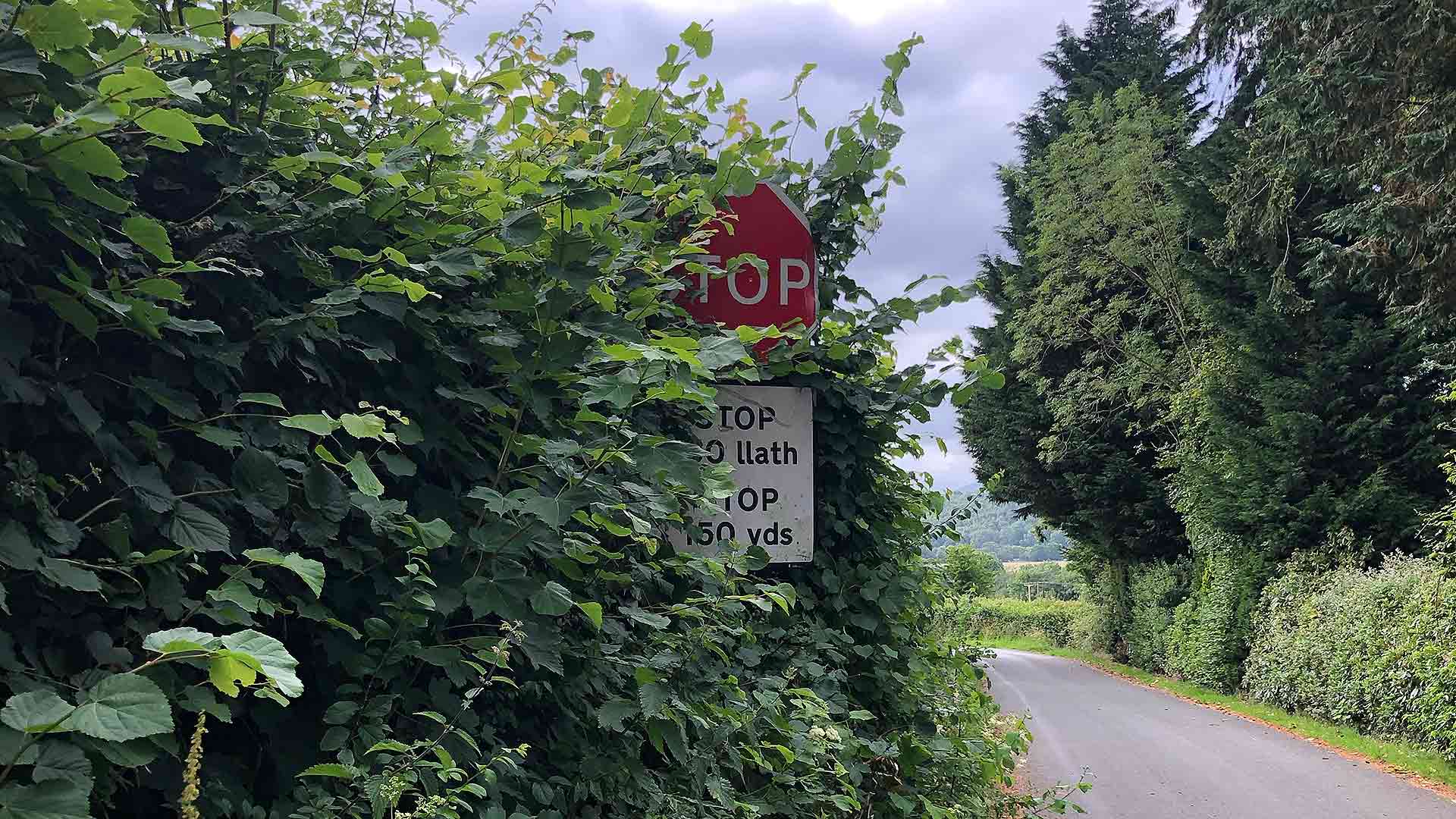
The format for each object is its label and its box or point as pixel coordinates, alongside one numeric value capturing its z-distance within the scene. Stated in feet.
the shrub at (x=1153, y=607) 80.07
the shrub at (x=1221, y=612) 64.54
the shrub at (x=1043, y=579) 166.81
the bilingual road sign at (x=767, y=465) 12.77
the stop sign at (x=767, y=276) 12.76
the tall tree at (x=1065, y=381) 87.61
